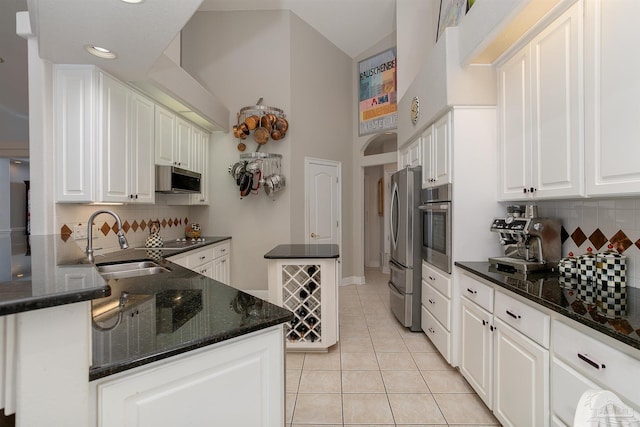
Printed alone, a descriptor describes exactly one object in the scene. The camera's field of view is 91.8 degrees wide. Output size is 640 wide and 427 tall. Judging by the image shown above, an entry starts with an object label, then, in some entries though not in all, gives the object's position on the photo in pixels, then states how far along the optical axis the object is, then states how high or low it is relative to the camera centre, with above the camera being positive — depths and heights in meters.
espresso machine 1.91 -0.18
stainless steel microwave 3.10 +0.35
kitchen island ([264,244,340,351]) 2.69 -0.72
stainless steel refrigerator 3.03 -0.35
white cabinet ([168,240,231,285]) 3.09 -0.54
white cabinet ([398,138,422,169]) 3.15 +0.64
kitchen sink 2.24 -0.42
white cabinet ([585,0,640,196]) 1.26 +0.48
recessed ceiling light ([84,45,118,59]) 2.00 +1.07
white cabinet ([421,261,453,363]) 2.39 -0.83
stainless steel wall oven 2.42 -0.12
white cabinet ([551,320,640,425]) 0.99 -0.57
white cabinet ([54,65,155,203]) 2.24 +0.59
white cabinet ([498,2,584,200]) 1.56 +0.56
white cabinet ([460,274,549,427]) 1.40 -0.77
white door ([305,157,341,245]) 4.64 +0.17
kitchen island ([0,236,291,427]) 0.66 -0.37
